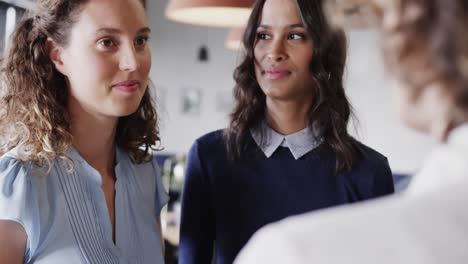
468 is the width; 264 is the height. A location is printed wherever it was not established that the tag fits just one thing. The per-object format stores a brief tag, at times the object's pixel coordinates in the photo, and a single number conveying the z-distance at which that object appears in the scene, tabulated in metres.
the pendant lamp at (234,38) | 4.31
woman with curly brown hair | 1.54
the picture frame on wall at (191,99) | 8.93
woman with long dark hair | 1.79
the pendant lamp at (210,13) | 2.32
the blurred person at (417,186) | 0.44
